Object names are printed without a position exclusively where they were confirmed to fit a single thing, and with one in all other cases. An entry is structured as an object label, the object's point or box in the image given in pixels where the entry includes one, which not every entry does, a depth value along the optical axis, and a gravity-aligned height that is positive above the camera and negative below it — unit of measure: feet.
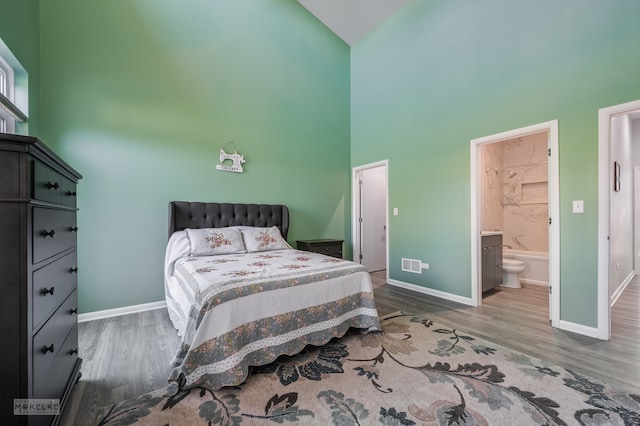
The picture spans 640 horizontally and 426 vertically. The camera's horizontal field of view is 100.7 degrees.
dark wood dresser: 3.09 -0.80
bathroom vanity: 11.85 -2.23
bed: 5.55 -2.20
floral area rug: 4.77 -3.70
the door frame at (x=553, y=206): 8.72 +0.21
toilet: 13.60 -3.09
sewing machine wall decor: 12.03 +2.42
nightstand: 13.61 -1.76
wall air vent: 12.85 -2.62
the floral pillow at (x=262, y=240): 10.84 -1.12
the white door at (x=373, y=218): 16.97 -0.35
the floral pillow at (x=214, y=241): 9.68 -1.07
